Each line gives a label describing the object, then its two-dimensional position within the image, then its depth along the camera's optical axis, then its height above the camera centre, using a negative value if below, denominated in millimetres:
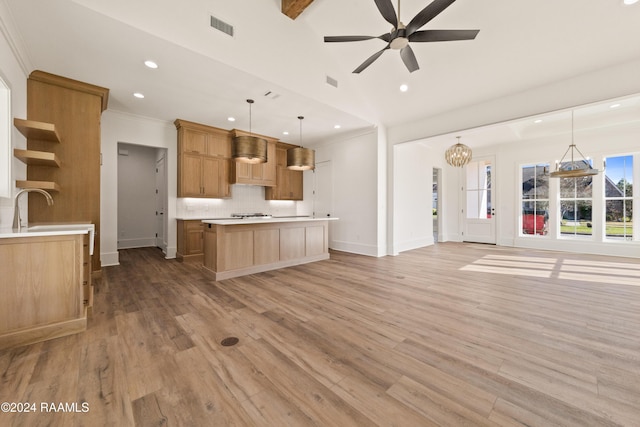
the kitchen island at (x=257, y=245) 3973 -589
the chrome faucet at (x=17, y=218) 2473 -68
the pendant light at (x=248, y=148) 4043 +1055
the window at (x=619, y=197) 5797 +386
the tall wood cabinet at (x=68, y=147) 3566 +987
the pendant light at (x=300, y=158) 4688 +1035
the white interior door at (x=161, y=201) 6048 +293
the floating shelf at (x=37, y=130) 2834 +1022
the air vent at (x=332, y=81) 4590 +2466
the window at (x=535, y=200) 6914 +384
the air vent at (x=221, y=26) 3176 +2448
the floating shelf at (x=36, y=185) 2949 +337
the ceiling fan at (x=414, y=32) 2231 +1809
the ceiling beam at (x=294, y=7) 3441 +2952
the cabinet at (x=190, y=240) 5398 -621
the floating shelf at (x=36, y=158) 2858 +677
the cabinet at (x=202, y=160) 5531 +1215
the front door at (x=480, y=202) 7738 +350
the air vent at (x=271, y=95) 4187 +2035
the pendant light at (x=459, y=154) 6191 +1478
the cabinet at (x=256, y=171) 6184 +1086
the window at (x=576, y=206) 6289 +193
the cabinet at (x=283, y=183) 7340 +912
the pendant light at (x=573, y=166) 5125 +1209
